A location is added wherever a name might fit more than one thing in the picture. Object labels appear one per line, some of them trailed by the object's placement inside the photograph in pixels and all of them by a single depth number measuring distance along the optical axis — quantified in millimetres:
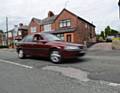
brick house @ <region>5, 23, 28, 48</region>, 27859
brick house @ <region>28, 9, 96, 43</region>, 17669
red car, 4630
